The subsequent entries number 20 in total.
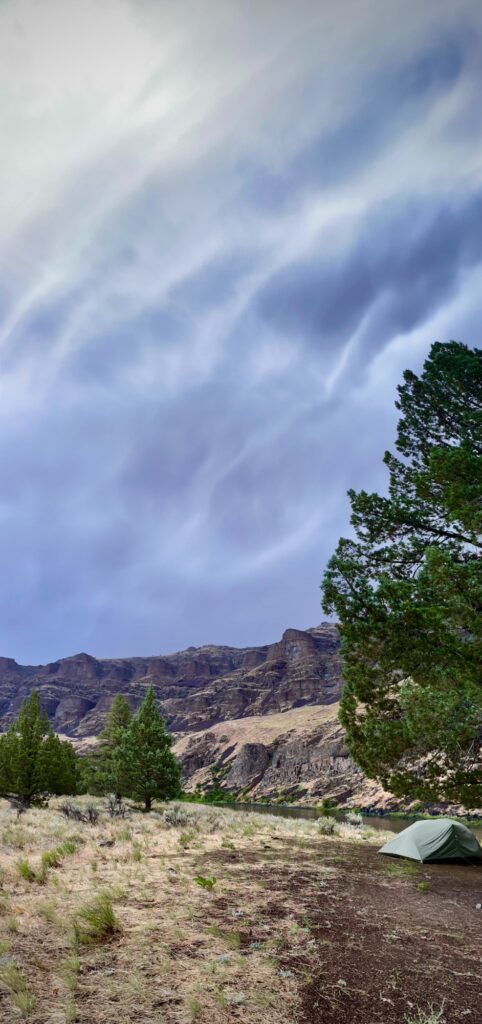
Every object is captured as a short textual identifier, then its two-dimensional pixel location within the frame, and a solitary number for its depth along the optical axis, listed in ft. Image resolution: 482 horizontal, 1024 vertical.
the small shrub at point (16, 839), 43.52
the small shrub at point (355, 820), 103.32
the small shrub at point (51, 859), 35.01
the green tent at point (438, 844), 48.16
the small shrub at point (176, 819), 61.52
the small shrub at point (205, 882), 29.37
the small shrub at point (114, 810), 66.66
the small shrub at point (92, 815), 60.21
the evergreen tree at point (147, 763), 93.20
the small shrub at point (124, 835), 47.65
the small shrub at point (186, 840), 46.96
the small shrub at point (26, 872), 30.78
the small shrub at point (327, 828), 72.33
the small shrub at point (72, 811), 61.93
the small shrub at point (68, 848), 39.01
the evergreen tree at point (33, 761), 94.58
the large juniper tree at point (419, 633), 37.55
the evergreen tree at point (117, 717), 131.87
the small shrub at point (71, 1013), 14.24
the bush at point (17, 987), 14.62
